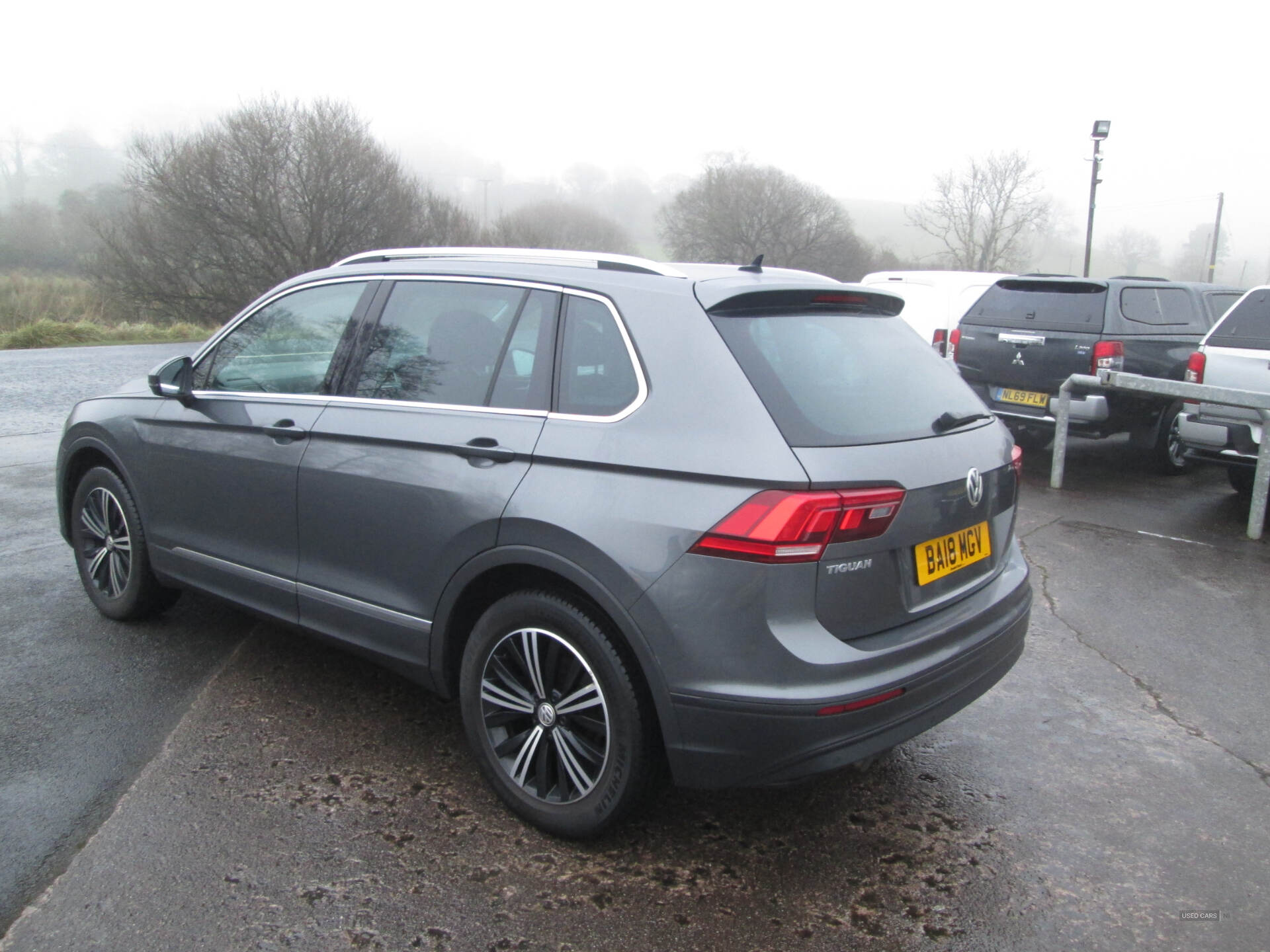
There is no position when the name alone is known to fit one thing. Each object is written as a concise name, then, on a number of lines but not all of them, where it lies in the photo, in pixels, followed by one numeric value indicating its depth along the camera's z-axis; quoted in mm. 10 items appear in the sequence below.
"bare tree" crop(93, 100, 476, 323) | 34969
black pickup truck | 8852
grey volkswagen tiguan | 2516
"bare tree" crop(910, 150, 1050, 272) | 45812
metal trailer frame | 6758
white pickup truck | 7223
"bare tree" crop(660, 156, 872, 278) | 62219
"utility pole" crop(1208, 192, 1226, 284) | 50309
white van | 11156
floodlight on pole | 24312
